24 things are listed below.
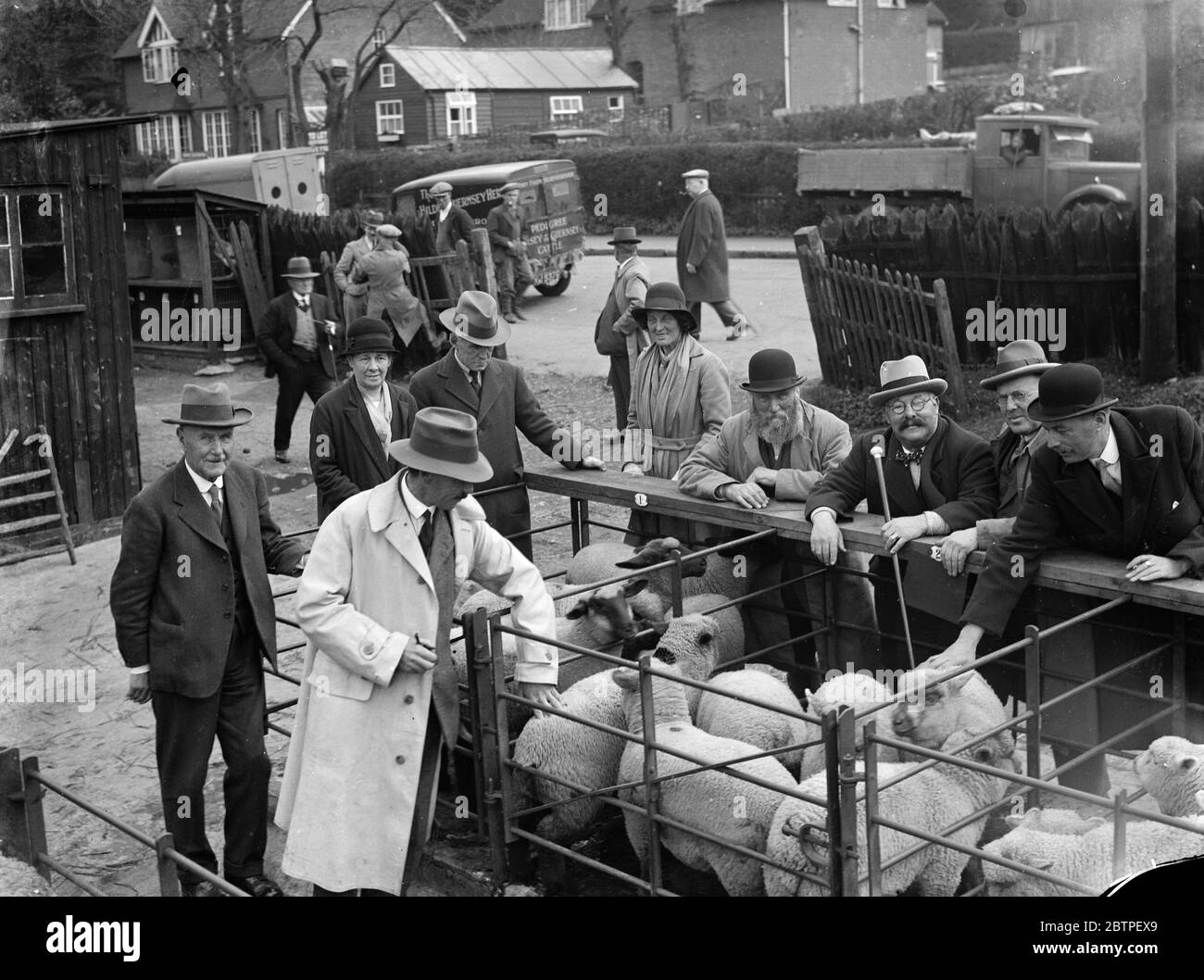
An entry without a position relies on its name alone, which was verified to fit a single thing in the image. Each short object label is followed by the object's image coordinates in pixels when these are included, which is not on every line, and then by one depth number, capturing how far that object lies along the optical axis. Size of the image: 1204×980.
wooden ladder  11.50
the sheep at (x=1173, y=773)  4.30
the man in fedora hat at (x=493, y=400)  7.38
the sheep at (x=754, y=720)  5.27
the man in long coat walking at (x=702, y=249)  15.42
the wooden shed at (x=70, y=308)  11.84
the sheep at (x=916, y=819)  4.41
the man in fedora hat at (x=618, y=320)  12.45
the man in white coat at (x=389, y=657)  4.72
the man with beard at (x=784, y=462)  6.27
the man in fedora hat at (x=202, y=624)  5.38
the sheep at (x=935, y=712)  4.84
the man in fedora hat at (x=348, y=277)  15.91
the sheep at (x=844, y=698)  5.03
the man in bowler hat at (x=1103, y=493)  4.84
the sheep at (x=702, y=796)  4.70
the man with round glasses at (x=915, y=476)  5.71
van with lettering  21.34
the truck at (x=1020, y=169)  20.30
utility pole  11.73
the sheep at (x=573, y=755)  5.25
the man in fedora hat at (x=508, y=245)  19.53
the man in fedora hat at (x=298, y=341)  13.55
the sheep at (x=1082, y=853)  4.11
